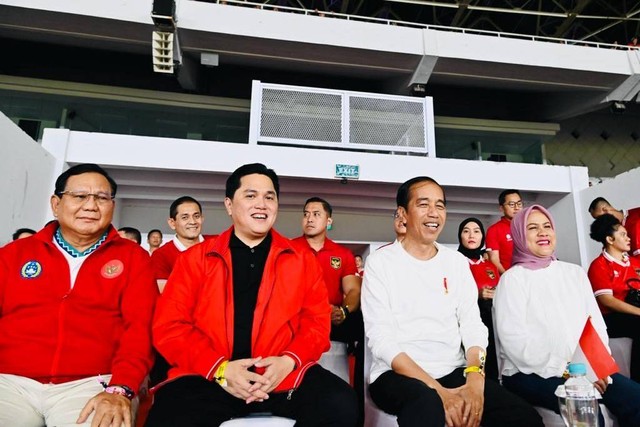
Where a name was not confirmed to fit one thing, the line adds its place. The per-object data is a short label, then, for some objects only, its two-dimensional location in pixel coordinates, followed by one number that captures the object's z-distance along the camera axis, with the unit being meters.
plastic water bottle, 1.14
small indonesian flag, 1.32
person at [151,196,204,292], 2.42
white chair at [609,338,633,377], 1.86
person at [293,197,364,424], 2.05
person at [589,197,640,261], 2.73
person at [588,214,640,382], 2.09
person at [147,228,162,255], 4.69
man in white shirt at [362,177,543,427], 1.23
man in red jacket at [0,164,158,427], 1.17
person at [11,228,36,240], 3.34
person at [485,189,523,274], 3.22
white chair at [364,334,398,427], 1.31
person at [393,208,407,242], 1.73
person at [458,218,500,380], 2.71
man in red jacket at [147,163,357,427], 1.19
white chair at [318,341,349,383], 1.70
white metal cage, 5.89
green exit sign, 5.68
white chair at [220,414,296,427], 1.12
